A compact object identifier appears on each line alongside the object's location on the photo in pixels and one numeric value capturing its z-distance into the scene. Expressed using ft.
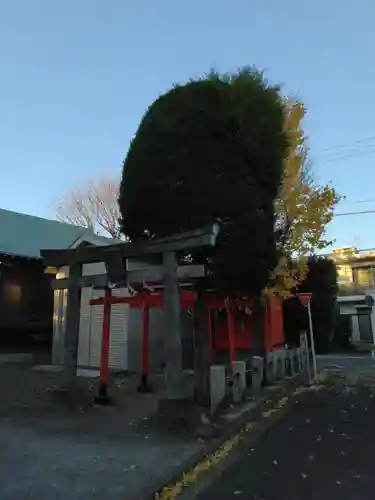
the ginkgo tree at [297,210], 35.53
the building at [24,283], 50.06
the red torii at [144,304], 28.63
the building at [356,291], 88.80
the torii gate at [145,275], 21.42
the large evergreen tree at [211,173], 23.25
